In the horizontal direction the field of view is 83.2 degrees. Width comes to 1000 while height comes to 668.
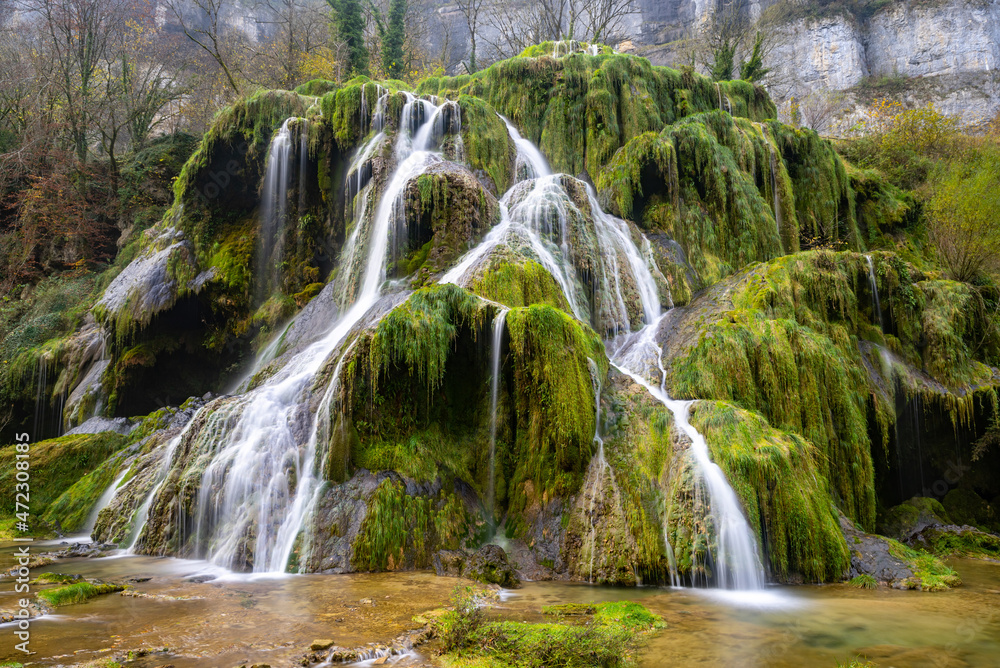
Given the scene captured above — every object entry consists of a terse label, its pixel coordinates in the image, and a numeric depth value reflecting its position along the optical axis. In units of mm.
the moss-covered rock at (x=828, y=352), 7953
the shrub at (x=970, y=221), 12859
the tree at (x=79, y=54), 21031
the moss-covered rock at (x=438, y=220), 11281
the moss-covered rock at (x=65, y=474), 9711
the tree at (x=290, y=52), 26828
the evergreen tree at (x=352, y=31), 25031
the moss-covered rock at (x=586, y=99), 16594
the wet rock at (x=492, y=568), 6000
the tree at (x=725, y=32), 25547
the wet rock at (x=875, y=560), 6156
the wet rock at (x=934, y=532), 7773
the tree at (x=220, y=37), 21453
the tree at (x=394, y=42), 27547
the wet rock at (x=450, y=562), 6324
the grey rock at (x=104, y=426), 13336
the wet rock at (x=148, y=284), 14016
